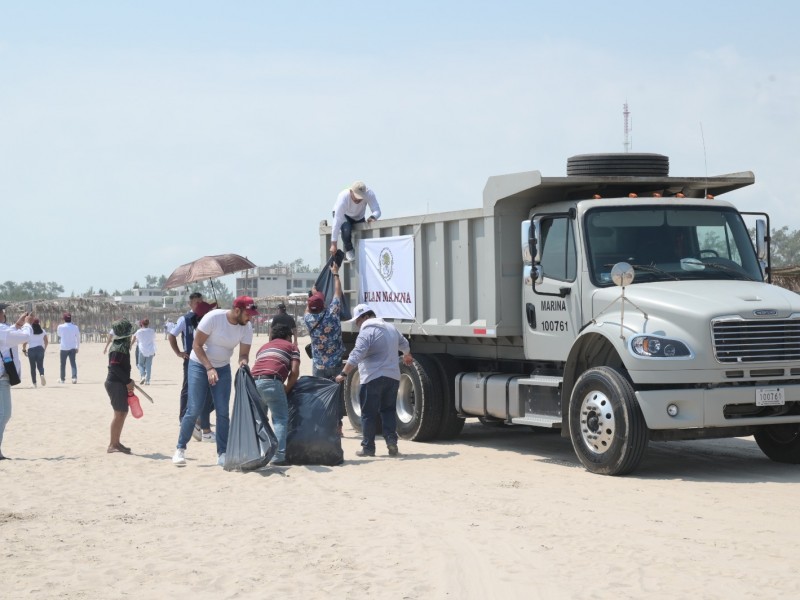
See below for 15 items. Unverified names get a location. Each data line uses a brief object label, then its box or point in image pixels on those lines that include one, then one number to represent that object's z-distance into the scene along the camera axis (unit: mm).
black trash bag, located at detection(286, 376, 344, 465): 11914
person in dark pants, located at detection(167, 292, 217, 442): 13789
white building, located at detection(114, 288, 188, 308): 164588
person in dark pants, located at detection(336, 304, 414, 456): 12727
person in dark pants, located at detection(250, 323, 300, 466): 11750
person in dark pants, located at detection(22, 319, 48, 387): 25375
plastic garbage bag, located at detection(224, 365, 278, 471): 11492
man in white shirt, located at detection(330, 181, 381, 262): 15227
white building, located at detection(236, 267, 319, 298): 126625
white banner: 14320
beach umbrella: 16109
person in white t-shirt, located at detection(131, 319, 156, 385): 25562
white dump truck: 10438
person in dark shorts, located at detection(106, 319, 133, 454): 13000
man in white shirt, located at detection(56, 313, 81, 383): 26328
